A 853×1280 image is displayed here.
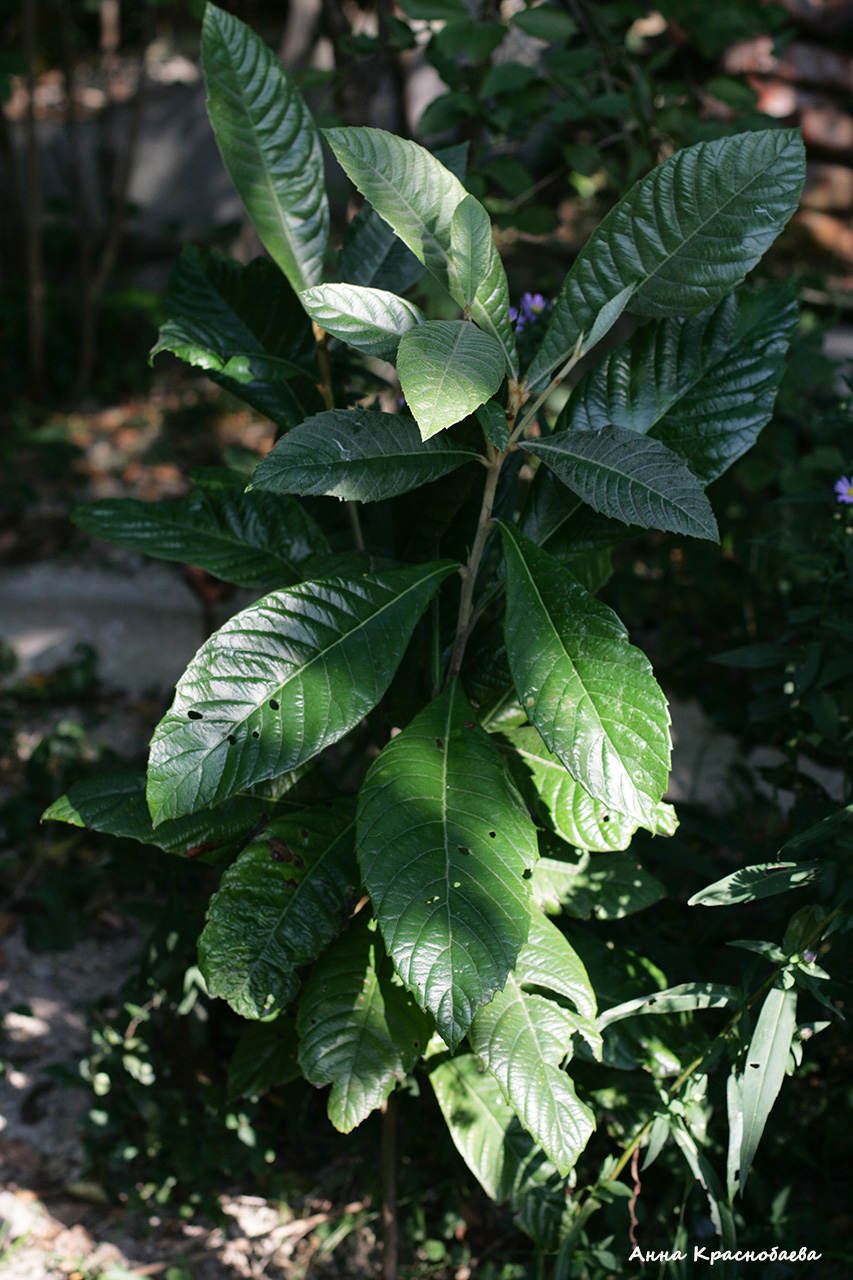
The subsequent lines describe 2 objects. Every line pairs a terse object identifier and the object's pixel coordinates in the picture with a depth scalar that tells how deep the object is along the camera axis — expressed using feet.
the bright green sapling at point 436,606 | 3.83
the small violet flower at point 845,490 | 5.12
